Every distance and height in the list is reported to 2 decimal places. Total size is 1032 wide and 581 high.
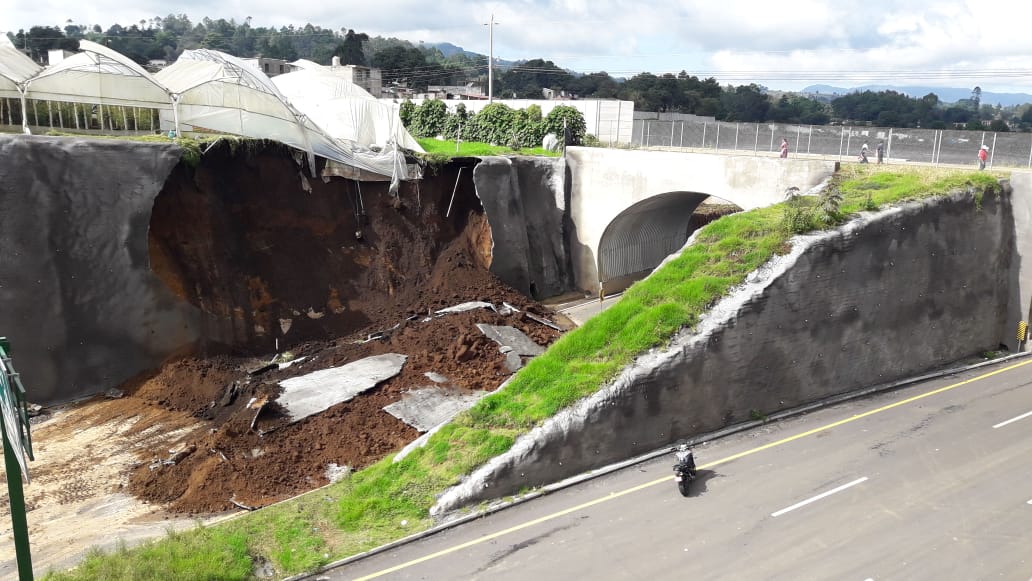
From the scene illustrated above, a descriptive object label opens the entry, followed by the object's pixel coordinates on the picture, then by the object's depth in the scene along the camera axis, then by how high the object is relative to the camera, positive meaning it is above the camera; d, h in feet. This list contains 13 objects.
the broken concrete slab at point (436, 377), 68.21 -22.74
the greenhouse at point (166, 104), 83.46 +2.40
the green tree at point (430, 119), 153.89 +1.86
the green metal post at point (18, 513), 28.73 -14.97
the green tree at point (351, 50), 380.78 +39.42
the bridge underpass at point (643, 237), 108.06 -16.48
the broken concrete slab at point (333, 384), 63.00 -22.94
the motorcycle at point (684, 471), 45.47 -20.65
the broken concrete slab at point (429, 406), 61.24 -23.62
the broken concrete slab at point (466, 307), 86.12 -20.77
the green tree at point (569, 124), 115.75 +0.90
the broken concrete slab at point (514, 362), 73.00 -22.94
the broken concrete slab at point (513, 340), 76.84 -22.01
